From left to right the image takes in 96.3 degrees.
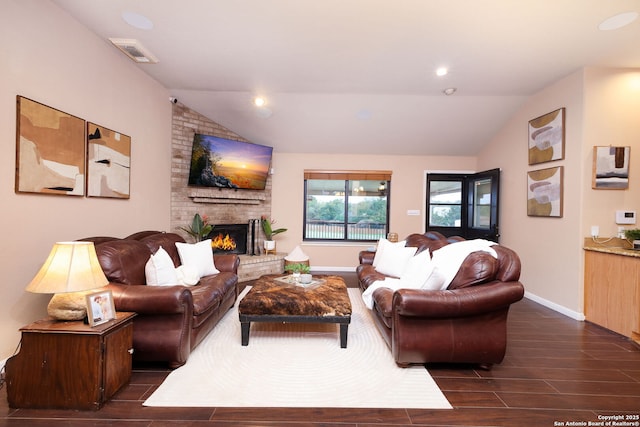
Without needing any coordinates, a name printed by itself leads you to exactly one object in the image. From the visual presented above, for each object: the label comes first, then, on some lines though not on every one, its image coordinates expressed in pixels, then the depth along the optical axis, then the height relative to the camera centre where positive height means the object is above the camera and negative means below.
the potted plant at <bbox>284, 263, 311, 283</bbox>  3.20 -0.69
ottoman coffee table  2.60 -0.87
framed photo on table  1.85 -0.65
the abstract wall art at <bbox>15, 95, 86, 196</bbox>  2.26 +0.51
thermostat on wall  3.52 +0.03
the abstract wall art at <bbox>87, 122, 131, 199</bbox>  2.94 +0.53
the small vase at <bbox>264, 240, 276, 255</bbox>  5.67 -0.65
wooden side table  1.80 -1.01
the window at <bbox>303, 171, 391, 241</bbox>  6.27 +0.10
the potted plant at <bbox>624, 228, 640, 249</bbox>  3.25 -0.20
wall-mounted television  4.77 +0.89
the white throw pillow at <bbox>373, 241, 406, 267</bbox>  3.96 -0.47
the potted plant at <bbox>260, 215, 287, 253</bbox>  5.68 -0.40
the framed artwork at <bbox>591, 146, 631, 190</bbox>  3.51 +0.64
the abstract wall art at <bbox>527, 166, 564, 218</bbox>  3.81 +0.37
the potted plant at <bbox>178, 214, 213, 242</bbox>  4.68 -0.28
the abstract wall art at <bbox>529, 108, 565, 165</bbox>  3.80 +1.13
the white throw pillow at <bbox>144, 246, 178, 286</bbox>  2.66 -0.57
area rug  1.94 -1.25
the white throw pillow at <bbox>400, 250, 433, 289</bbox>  2.50 -0.53
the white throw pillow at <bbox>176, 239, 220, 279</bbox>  3.36 -0.55
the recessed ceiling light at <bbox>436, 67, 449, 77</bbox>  3.51 +1.81
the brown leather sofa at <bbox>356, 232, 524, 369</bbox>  2.18 -0.80
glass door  5.84 +0.26
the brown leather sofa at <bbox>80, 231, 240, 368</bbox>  2.19 -0.77
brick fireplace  4.61 +0.20
